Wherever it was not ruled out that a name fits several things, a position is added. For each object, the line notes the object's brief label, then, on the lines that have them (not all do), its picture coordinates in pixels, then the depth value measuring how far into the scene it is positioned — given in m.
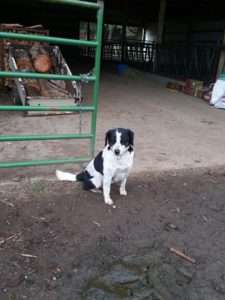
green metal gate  2.65
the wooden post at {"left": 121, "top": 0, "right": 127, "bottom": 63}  14.12
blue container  12.05
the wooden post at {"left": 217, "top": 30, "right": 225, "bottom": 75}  8.57
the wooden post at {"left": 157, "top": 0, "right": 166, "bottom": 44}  11.41
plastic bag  7.35
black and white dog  2.62
